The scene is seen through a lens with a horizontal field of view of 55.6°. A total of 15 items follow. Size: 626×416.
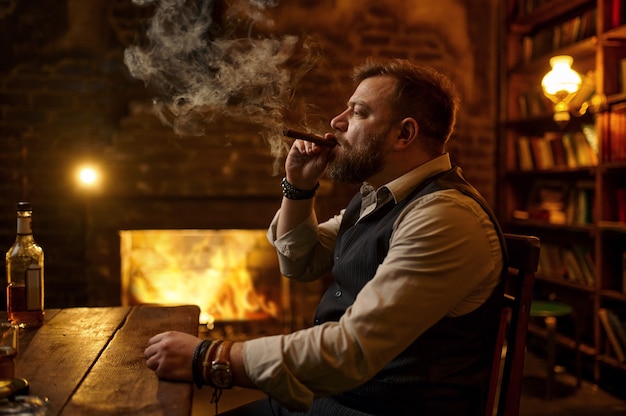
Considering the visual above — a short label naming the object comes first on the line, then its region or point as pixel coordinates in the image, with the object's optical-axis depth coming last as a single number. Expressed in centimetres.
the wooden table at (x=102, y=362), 106
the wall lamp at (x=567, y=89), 363
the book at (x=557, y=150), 397
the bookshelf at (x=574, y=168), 342
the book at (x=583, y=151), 367
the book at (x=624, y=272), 339
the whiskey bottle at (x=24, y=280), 159
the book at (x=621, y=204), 338
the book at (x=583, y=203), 376
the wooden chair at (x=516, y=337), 133
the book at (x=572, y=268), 381
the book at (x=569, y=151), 384
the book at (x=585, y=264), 370
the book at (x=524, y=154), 429
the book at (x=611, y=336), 330
